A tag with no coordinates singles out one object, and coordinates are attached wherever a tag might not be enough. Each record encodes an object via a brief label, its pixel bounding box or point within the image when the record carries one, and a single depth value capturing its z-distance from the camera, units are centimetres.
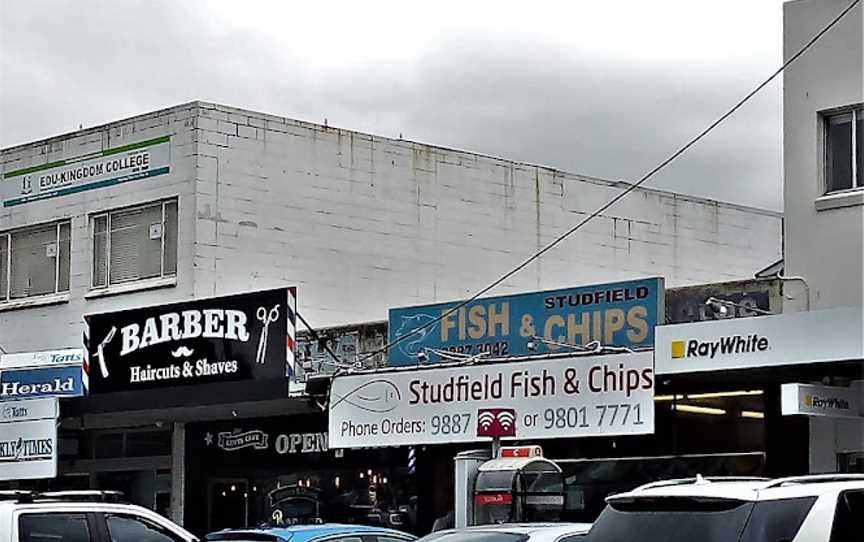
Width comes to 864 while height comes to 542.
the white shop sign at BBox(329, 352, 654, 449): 1717
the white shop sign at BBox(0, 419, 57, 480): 2302
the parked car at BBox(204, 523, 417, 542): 1545
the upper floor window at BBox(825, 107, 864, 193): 1795
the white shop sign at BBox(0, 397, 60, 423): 2330
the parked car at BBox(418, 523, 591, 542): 1197
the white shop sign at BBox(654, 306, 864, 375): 1505
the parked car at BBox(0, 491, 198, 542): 1386
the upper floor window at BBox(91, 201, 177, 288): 2633
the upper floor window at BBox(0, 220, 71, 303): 2797
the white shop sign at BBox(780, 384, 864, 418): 1602
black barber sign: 2092
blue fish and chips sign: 1814
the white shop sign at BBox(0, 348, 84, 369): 2495
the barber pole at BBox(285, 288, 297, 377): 2062
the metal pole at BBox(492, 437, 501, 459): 1784
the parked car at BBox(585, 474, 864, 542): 887
